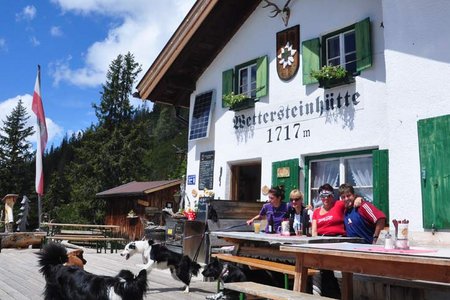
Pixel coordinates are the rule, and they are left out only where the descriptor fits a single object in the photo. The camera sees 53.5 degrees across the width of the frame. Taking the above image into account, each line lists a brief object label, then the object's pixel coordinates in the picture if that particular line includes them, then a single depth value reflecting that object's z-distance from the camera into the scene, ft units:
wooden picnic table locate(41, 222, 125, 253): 46.14
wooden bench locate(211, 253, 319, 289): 17.15
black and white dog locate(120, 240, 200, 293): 23.00
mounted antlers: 30.63
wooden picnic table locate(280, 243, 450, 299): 10.89
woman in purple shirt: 21.18
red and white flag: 43.16
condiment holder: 12.39
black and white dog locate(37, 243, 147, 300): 13.82
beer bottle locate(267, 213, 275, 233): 21.49
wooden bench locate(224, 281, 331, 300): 13.27
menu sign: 34.86
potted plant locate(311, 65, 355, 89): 25.36
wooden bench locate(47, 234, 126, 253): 44.65
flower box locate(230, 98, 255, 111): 32.01
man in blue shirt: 17.49
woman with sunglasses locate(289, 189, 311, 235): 19.47
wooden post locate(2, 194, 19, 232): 49.50
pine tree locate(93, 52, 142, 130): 119.44
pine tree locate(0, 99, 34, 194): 138.00
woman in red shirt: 18.54
